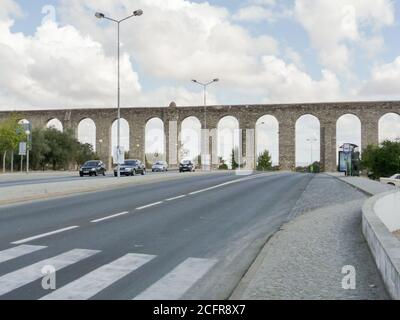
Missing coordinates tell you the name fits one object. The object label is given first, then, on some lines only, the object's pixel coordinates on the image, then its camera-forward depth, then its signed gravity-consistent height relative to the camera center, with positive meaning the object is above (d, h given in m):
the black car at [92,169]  45.56 -0.62
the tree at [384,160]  58.09 +0.05
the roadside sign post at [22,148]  48.06 +1.31
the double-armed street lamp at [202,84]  63.44 +9.79
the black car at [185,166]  59.00 -0.52
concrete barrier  5.55 -1.11
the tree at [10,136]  55.38 +2.77
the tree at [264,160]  104.72 +0.20
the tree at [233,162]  91.18 -0.16
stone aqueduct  76.25 +6.68
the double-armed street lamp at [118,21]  31.98 +9.05
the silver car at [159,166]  64.06 -0.61
